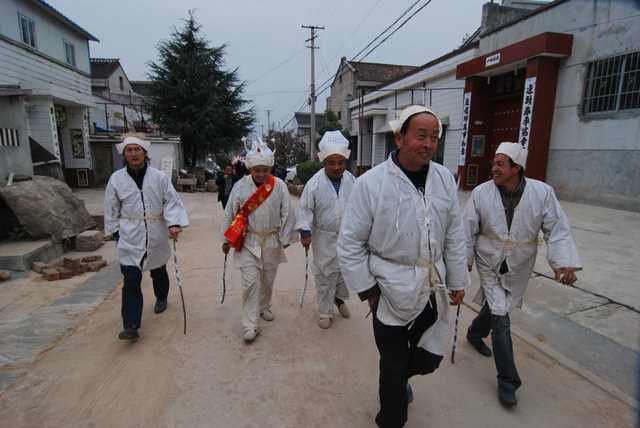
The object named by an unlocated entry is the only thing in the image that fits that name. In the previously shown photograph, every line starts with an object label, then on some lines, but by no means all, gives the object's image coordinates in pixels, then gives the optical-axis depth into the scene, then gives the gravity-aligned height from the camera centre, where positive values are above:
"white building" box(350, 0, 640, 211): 7.34 +1.19
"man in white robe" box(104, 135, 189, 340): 3.27 -0.66
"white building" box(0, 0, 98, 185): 7.11 +2.08
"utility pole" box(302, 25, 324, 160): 21.67 +3.35
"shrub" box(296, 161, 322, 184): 15.32 -0.93
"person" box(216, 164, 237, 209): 8.85 -0.89
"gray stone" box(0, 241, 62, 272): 5.03 -1.52
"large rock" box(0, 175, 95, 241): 5.62 -0.98
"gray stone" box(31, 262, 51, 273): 5.12 -1.65
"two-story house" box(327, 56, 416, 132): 25.75 +4.88
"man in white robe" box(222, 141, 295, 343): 3.42 -0.78
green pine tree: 21.45 +3.05
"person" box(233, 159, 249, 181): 7.91 -0.48
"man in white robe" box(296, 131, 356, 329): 3.56 -0.64
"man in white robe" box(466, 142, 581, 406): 2.51 -0.62
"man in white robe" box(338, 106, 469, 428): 1.99 -0.56
